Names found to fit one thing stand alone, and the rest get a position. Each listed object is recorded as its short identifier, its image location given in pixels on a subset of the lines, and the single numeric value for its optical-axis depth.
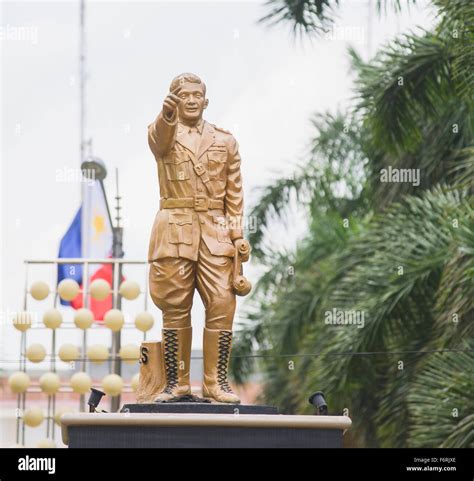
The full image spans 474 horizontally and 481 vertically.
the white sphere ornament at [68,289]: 18.27
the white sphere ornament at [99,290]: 18.23
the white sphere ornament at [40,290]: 18.45
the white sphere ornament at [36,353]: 18.16
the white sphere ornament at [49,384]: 18.23
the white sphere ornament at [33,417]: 18.59
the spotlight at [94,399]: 11.89
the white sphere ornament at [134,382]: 16.51
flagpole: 25.33
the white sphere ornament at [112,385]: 17.67
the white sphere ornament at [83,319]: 18.12
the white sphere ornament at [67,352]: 17.91
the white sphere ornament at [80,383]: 18.09
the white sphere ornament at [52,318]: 18.30
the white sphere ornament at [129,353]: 17.69
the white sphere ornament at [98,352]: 18.12
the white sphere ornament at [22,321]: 18.09
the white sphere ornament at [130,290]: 18.23
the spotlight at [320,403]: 11.55
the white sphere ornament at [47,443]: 18.54
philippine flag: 19.69
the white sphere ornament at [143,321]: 18.02
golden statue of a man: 12.14
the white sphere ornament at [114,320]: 17.91
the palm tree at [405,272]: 16.55
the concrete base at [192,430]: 11.22
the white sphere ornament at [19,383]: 18.47
